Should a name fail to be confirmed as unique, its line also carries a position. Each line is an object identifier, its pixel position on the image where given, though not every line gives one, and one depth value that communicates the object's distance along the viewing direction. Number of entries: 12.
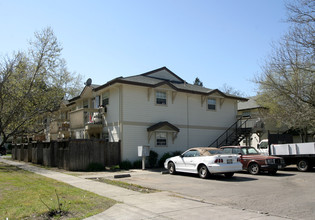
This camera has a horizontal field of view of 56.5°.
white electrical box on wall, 18.67
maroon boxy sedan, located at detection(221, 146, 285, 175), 15.30
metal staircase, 24.80
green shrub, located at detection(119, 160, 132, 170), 19.57
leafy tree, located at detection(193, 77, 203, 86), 74.69
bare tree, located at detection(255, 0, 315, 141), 15.30
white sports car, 13.61
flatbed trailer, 16.70
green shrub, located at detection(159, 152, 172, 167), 20.84
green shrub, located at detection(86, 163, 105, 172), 18.23
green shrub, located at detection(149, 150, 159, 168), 20.53
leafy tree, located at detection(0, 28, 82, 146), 22.17
